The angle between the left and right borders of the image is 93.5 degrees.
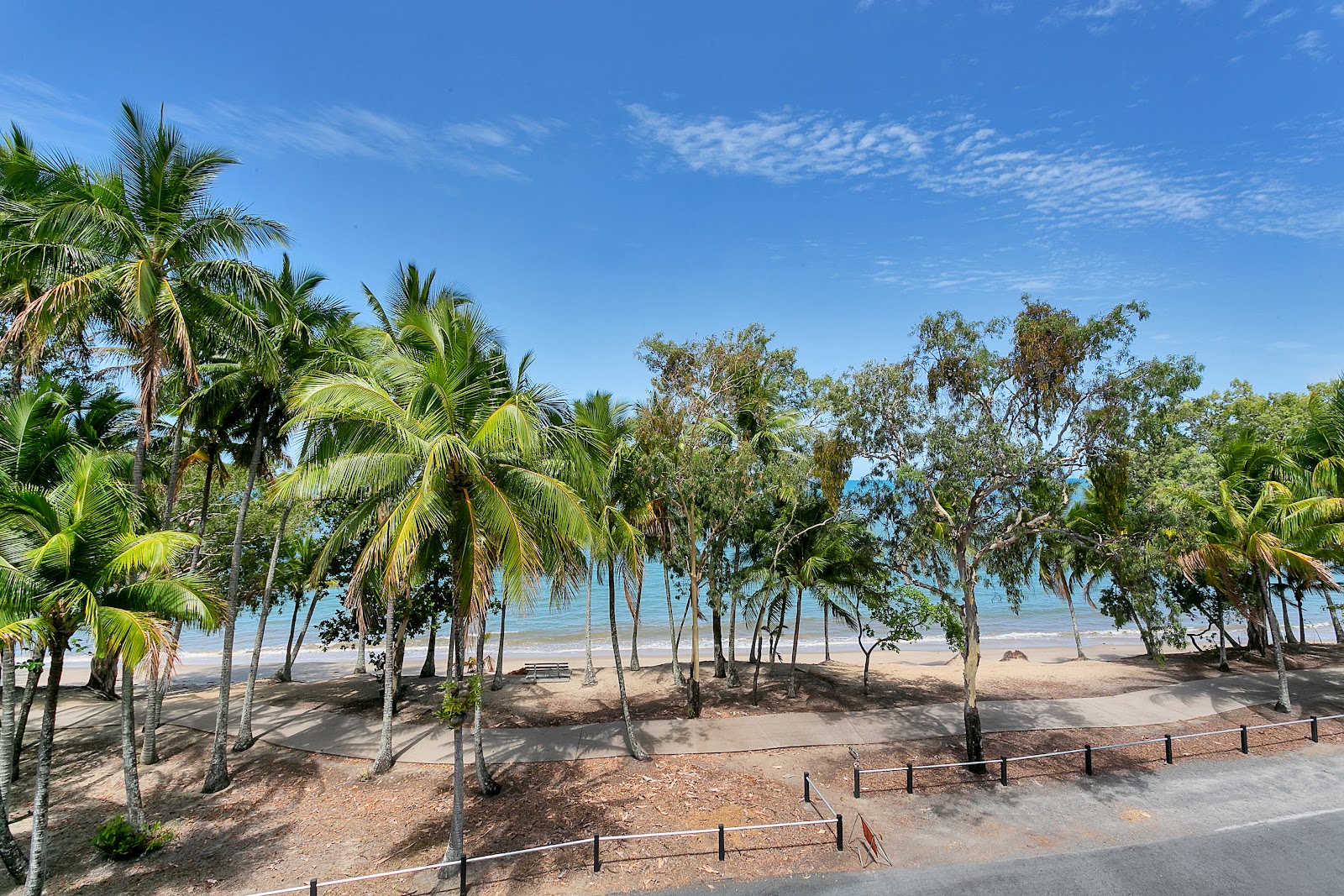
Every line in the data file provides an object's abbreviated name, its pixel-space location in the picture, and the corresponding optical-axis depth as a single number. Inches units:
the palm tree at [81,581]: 303.0
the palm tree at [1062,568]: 829.2
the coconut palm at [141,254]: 402.6
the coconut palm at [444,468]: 360.5
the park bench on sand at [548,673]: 888.3
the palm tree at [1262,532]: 604.1
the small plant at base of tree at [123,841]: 391.2
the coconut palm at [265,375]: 497.0
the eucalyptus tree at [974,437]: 486.3
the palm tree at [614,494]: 478.9
